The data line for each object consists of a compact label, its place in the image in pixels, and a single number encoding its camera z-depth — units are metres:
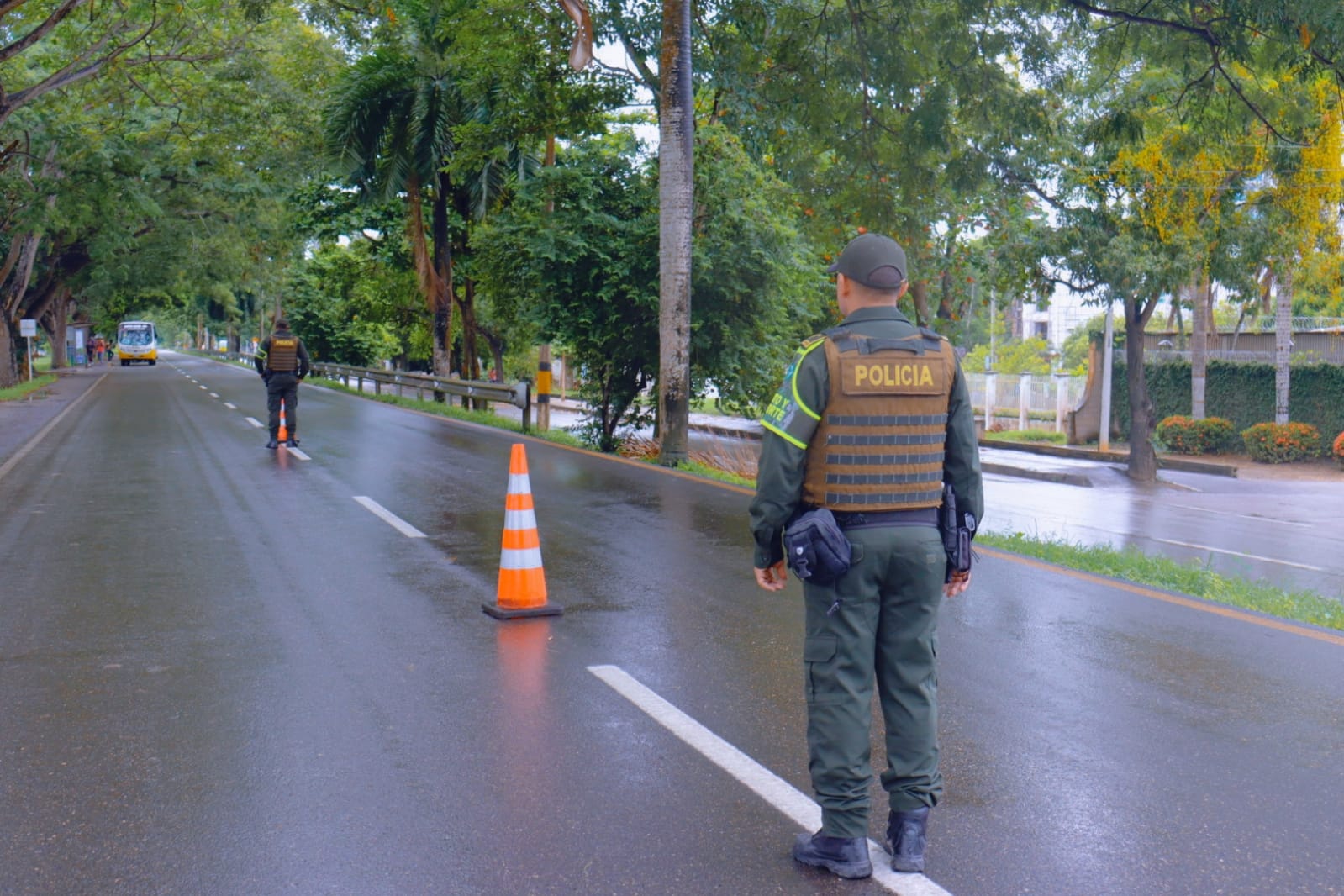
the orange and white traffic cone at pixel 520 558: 7.61
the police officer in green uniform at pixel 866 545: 3.92
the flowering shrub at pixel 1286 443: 28.80
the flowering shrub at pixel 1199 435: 30.88
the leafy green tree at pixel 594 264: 20.02
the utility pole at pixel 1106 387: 31.11
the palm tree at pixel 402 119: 27.72
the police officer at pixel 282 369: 17.64
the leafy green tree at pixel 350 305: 41.53
